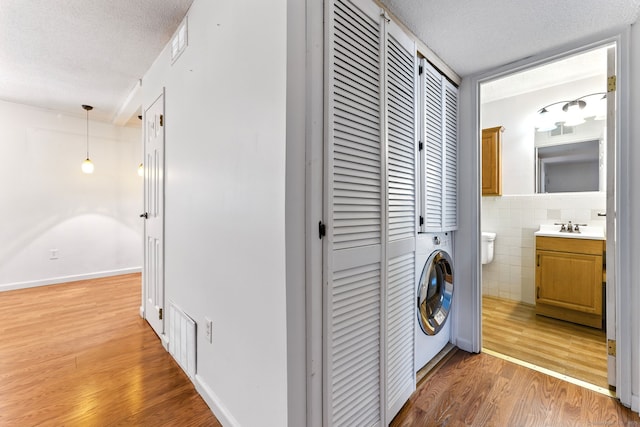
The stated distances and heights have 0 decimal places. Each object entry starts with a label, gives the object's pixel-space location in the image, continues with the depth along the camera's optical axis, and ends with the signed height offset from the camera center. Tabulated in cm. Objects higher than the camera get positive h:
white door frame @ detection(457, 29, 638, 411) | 155 -7
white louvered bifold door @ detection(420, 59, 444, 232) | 174 +47
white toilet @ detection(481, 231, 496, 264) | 310 -39
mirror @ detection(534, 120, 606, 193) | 267 +57
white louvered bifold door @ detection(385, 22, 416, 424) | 140 -1
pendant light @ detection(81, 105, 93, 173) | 382 +67
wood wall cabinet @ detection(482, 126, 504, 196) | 315 +63
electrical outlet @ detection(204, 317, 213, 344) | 147 -64
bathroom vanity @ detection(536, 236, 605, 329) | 240 -61
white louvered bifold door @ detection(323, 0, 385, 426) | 105 -2
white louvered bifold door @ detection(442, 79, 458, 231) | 201 +44
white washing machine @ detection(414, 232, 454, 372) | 172 -57
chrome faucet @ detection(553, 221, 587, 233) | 268 -14
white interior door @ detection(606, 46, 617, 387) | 162 +0
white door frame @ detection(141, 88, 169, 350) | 211 -57
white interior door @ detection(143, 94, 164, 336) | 214 -2
